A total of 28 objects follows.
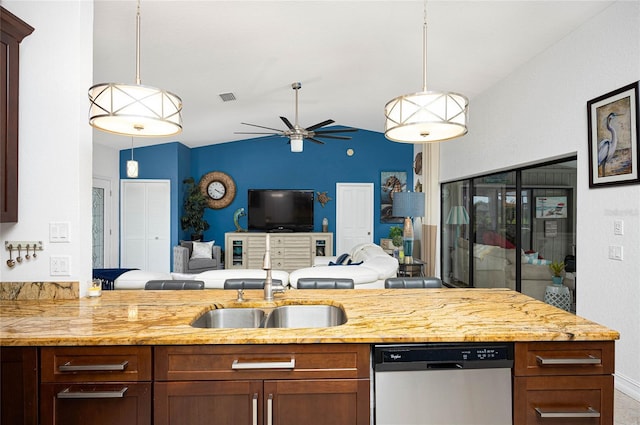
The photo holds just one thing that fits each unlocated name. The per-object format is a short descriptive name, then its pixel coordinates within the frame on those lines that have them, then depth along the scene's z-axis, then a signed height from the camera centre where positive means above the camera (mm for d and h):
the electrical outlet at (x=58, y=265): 2041 -261
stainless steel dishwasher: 1441 -647
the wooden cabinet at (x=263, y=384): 1408 -632
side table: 5059 -714
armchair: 6465 -785
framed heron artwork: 2559 +570
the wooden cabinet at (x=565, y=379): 1452 -628
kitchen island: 1404 -549
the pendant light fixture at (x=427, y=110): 1620 +465
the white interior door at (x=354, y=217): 7945 -16
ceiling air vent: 4895 +1587
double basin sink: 1934 -526
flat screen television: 7672 +131
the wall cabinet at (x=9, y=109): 1877 +547
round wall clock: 7855 +575
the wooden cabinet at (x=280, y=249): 7457 -649
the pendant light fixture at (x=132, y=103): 1510 +464
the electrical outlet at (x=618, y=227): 2684 -81
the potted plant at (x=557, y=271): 3590 -529
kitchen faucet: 1973 -347
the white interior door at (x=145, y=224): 7137 -138
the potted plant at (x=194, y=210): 7445 +130
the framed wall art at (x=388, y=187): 7959 +618
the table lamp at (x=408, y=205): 5133 +152
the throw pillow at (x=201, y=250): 6883 -619
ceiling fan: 4793 +1078
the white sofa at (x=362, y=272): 3010 -464
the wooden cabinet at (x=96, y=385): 1400 -626
